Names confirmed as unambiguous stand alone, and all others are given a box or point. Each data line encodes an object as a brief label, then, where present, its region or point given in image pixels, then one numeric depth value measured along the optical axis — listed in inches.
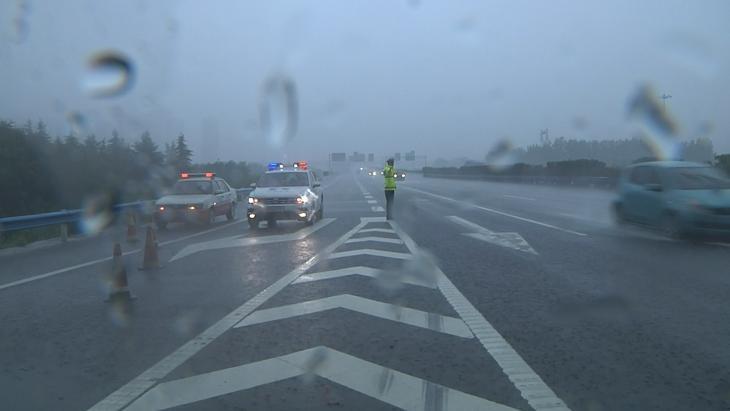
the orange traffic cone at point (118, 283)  345.1
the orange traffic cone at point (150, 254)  451.5
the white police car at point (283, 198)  720.3
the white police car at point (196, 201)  765.3
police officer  812.6
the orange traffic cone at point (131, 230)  625.9
